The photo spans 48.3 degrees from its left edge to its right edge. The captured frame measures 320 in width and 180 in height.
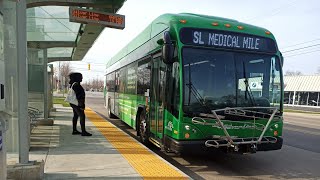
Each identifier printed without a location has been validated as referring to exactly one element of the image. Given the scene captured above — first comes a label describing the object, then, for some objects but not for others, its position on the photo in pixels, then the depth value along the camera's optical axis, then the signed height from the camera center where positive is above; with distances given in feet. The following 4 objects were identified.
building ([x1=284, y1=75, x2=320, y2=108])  172.96 -3.06
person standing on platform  34.45 -1.04
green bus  23.76 -0.10
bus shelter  18.94 +3.34
